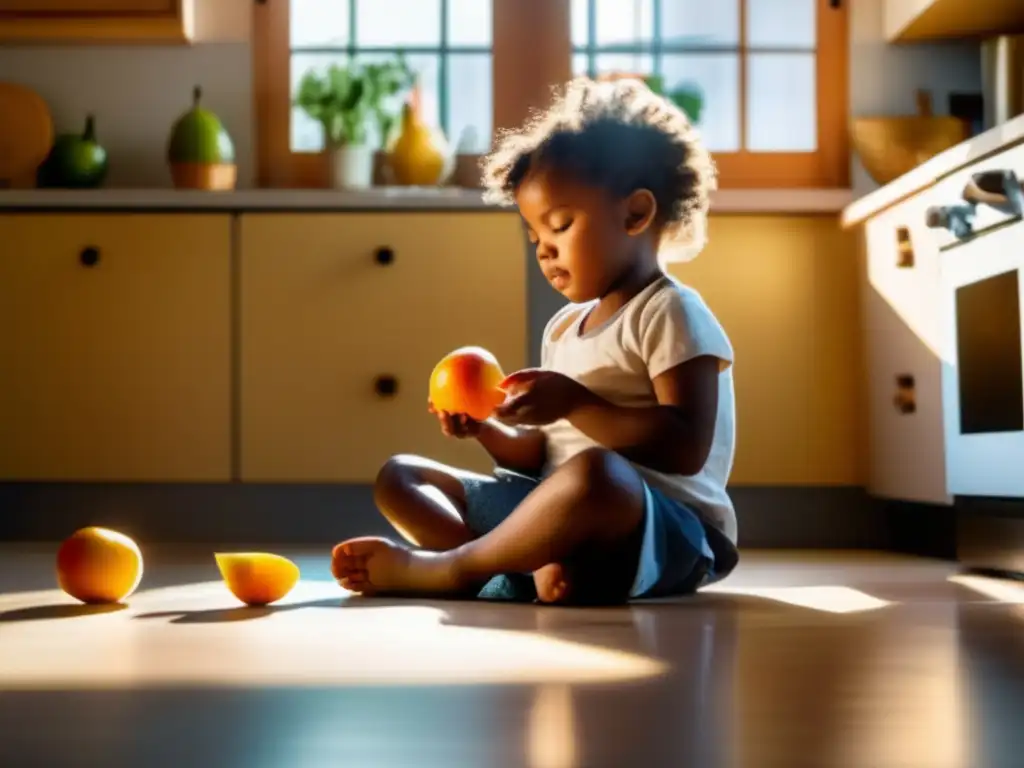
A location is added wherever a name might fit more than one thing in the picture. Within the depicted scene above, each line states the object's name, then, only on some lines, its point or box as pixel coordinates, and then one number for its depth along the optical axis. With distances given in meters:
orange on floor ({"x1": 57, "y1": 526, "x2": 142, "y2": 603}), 1.73
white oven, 2.20
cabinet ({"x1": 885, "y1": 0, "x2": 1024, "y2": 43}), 3.17
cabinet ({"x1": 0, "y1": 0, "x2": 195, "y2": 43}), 3.33
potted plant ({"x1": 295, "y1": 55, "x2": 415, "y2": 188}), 3.38
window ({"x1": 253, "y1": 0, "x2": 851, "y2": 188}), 3.54
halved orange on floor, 1.72
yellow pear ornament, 3.38
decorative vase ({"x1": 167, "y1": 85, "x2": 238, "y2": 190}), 3.29
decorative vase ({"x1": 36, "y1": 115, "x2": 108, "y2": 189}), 3.34
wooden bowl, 3.28
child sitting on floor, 1.67
